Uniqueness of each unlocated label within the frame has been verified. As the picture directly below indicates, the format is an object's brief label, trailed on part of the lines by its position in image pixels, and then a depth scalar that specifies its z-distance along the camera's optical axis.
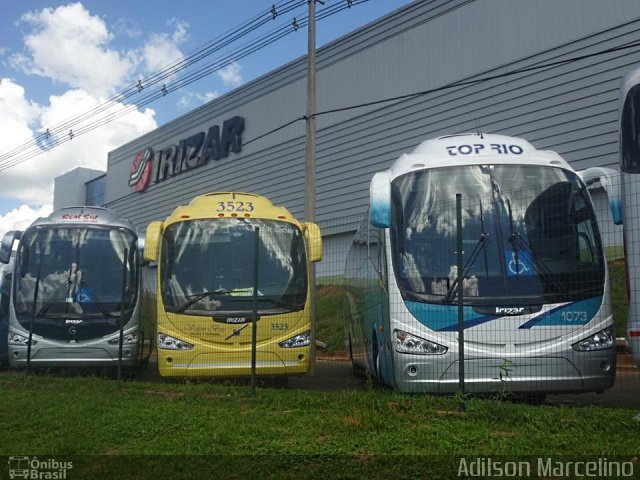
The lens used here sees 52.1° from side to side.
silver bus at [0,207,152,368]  10.96
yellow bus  9.20
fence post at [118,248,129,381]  9.96
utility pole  12.52
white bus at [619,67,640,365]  6.20
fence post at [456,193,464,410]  6.73
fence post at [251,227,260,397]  8.15
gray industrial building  16.86
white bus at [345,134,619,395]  6.88
